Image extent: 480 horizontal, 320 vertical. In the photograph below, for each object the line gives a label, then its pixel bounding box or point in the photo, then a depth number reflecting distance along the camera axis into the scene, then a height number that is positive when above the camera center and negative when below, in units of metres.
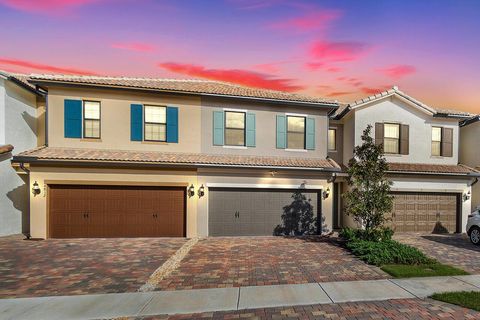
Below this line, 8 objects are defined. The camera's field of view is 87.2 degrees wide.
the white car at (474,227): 11.37 -3.24
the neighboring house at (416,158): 14.00 -0.11
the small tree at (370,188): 10.43 -1.37
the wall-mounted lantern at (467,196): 14.36 -2.24
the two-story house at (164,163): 11.71 -0.39
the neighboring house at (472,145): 15.27 +0.73
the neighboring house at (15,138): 12.12 +0.80
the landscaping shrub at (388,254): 8.34 -3.37
